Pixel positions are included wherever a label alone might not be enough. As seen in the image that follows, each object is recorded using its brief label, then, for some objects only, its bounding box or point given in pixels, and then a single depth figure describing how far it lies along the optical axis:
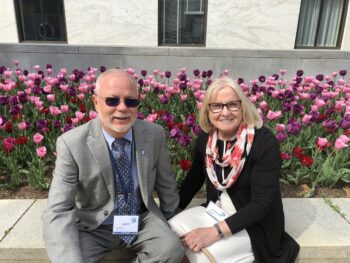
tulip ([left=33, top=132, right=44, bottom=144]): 2.90
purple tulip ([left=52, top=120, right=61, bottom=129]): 3.31
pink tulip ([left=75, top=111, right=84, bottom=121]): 3.14
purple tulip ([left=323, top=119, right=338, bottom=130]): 3.26
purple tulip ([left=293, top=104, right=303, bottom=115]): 3.61
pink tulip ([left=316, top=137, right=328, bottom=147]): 2.99
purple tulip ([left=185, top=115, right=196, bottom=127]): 3.04
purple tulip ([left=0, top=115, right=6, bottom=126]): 3.05
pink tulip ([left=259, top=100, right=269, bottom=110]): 3.65
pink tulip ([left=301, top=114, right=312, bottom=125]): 3.35
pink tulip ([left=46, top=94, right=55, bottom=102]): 3.86
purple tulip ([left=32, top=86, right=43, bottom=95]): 3.94
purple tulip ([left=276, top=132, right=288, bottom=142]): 2.97
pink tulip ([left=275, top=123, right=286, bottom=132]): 3.10
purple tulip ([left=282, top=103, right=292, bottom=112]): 3.69
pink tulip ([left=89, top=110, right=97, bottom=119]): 3.07
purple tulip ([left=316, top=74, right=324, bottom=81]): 4.66
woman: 2.03
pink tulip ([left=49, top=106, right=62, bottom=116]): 3.38
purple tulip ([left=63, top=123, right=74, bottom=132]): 2.97
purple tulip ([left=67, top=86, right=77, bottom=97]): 3.98
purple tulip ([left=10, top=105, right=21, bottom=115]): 3.29
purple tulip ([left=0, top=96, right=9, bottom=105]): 3.57
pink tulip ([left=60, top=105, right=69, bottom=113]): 3.50
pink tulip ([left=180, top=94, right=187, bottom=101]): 4.10
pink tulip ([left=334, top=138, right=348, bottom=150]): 2.96
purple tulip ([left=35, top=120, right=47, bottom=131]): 3.07
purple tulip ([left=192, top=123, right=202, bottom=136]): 2.98
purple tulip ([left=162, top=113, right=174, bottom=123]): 3.20
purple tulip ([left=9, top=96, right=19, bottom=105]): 3.50
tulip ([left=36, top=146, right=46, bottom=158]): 2.77
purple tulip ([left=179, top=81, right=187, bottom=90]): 4.19
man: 1.88
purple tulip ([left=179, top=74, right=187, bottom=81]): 4.38
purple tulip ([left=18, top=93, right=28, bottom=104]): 3.56
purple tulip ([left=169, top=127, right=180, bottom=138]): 2.84
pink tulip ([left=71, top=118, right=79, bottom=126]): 3.07
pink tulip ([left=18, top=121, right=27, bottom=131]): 3.16
